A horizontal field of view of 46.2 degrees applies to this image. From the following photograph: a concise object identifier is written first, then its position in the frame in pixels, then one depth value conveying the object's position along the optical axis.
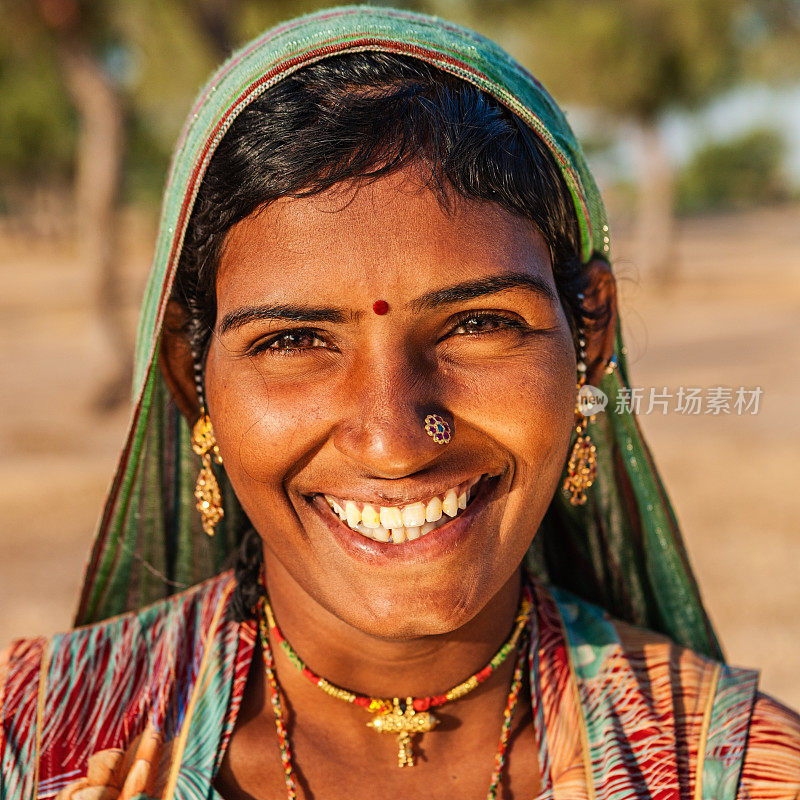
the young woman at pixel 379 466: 1.50
